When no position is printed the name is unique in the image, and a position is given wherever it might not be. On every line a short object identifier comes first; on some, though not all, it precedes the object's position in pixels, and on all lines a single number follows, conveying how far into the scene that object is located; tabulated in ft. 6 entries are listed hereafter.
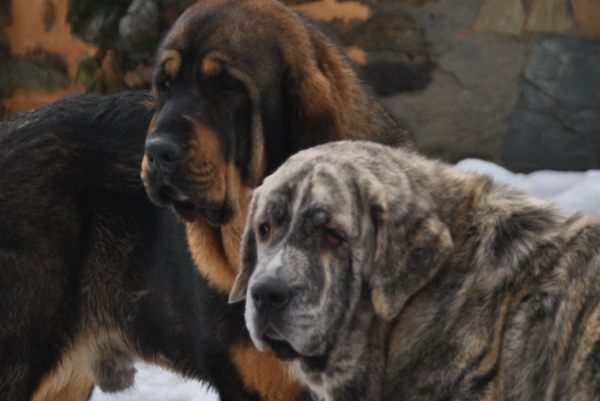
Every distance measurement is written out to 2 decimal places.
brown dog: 27.76
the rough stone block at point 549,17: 51.90
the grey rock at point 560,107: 52.11
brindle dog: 21.52
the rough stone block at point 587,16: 51.44
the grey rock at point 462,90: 52.70
